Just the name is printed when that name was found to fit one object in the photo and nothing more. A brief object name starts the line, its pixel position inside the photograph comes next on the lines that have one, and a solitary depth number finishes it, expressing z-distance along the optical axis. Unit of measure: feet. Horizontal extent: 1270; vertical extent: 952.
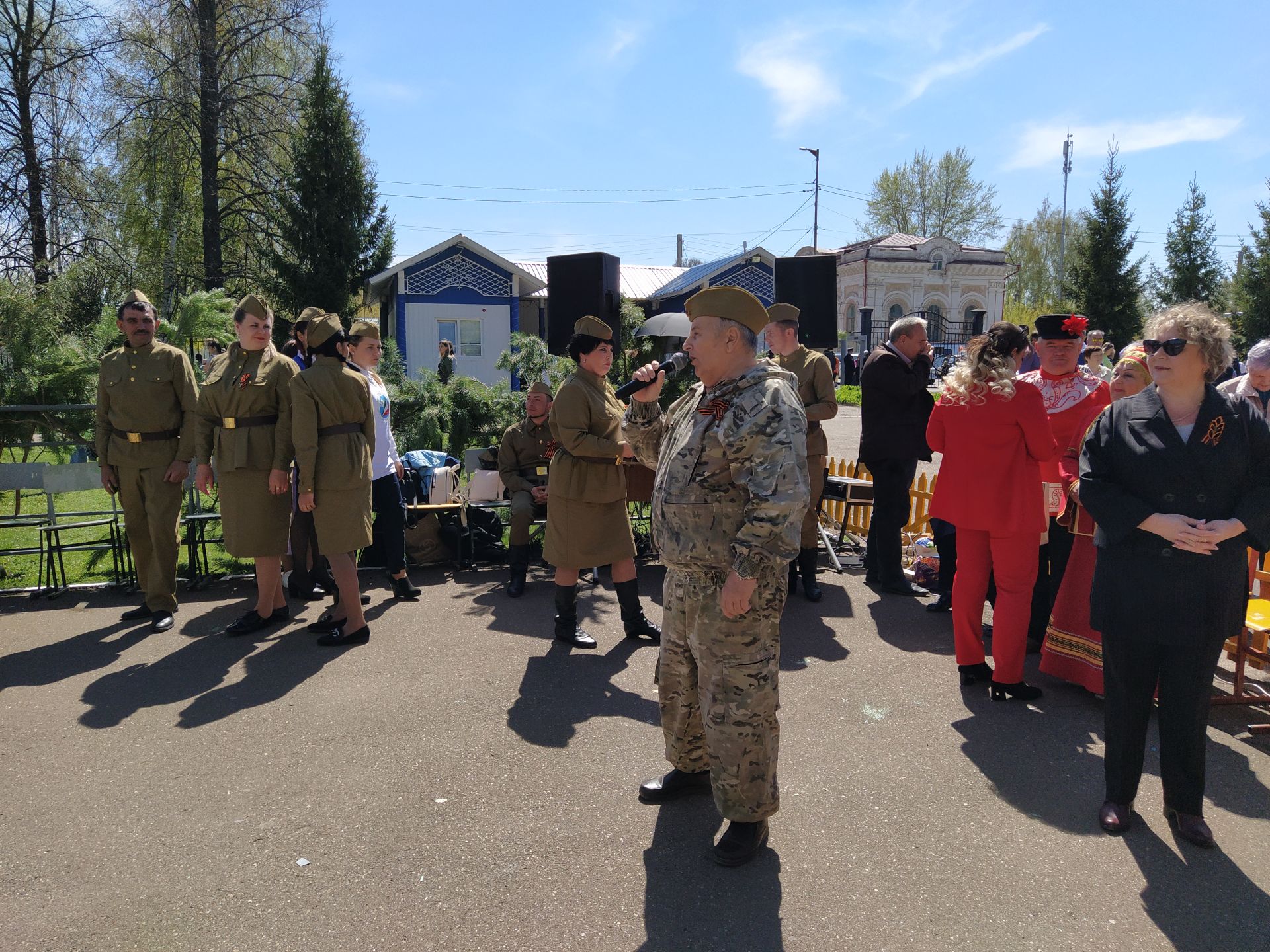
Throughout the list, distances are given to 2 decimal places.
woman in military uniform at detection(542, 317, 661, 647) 16.94
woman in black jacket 10.26
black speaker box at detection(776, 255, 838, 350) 27.37
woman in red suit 14.76
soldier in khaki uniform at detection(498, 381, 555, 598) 23.67
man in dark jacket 21.85
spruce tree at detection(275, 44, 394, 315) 65.31
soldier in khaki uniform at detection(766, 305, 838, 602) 21.65
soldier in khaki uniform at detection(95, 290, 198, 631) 18.93
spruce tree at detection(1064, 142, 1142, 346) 98.63
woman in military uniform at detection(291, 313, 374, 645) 17.30
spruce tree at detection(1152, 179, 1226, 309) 96.99
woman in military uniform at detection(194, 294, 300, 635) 18.28
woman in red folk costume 15.02
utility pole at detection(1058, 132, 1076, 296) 181.06
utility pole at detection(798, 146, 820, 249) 133.80
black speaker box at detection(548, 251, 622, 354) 24.48
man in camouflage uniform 9.67
